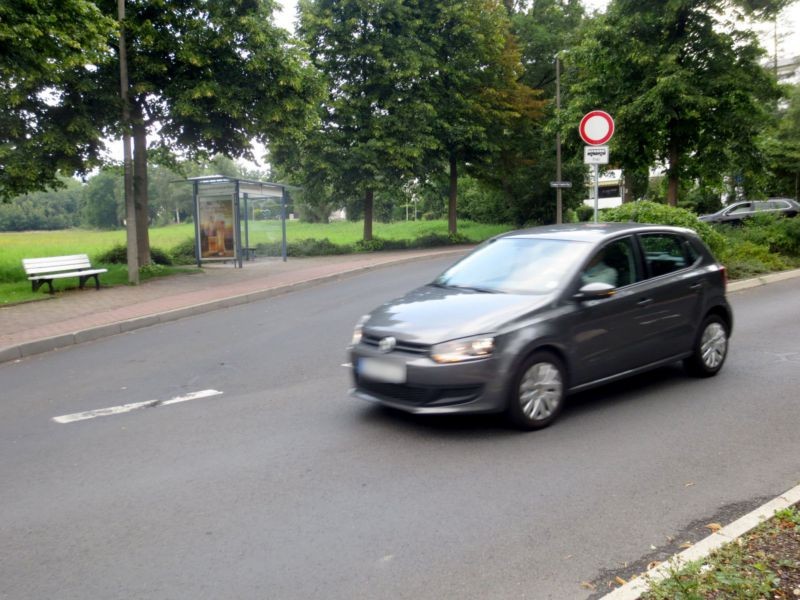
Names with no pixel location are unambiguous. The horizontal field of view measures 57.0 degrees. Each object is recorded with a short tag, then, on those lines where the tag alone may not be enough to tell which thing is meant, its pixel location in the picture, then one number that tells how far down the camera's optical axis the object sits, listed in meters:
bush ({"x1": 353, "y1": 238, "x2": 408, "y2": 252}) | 28.42
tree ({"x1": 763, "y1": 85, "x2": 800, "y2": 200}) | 32.25
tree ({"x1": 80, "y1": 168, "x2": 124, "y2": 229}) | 78.69
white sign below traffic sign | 11.95
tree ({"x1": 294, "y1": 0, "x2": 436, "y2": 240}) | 27.17
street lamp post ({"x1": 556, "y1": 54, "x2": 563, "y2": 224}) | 33.12
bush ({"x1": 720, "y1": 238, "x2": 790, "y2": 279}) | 15.15
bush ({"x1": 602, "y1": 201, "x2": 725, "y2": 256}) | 14.29
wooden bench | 15.63
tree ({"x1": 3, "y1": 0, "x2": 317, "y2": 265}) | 17.11
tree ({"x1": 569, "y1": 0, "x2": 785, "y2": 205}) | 18.11
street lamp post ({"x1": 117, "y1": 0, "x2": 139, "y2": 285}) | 16.34
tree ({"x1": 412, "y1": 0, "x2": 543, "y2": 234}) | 29.77
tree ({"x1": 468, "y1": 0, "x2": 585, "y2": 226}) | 34.28
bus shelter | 21.03
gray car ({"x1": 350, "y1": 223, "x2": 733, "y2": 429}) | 5.61
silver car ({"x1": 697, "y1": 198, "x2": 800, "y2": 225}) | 30.51
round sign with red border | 12.19
